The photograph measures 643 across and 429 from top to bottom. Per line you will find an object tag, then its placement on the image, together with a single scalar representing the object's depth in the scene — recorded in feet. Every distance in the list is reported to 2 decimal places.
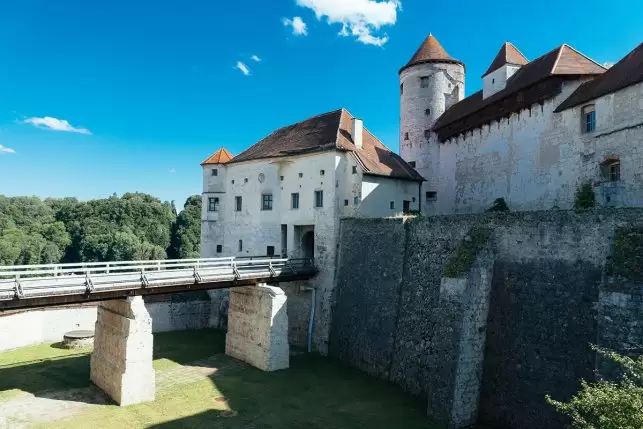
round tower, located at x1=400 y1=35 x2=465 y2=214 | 98.58
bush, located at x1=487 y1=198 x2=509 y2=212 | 77.85
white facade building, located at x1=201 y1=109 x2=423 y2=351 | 78.64
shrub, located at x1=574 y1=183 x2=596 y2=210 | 62.44
